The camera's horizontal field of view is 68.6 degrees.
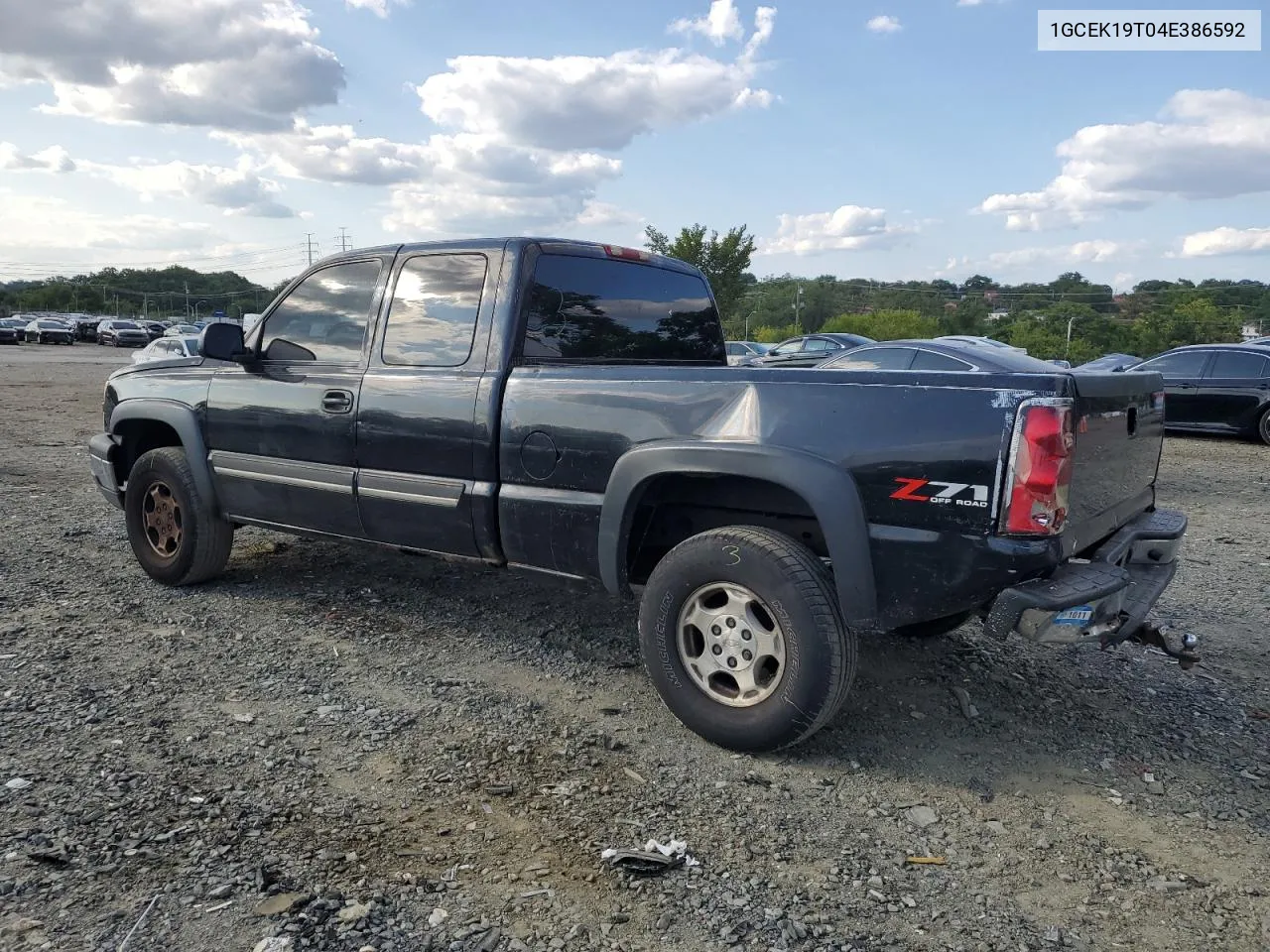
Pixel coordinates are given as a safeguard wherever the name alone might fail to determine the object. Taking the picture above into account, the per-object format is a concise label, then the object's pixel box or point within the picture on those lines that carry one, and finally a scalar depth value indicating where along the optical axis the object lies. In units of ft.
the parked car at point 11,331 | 159.22
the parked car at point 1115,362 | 55.28
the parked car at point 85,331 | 182.96
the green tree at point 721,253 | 152.25
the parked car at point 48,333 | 169.37
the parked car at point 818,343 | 63.27
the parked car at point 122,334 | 160.04
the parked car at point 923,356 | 31.83
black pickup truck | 9.72
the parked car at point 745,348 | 77.30
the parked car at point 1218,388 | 42.39
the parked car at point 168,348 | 73.82
